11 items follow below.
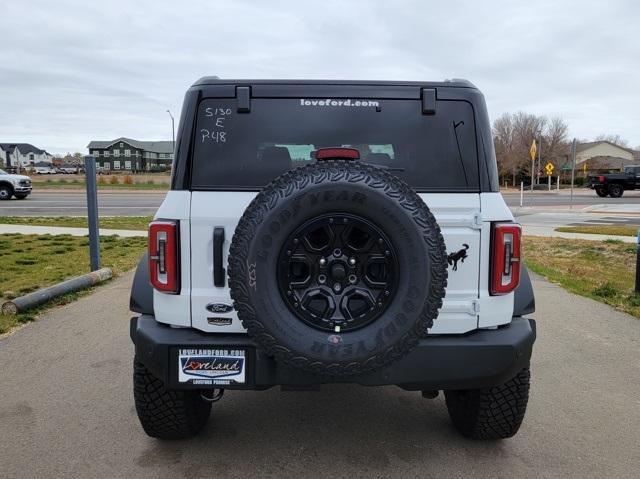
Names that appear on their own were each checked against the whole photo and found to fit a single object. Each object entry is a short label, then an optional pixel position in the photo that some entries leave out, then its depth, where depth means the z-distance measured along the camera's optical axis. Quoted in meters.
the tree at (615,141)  114.57
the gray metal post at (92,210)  7.96
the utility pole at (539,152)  65.83
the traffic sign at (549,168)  28.48
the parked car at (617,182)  36.16
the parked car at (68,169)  98.31
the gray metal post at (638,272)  7.17
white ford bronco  2.48
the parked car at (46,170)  101.75
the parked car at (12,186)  25.89
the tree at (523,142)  72.44
